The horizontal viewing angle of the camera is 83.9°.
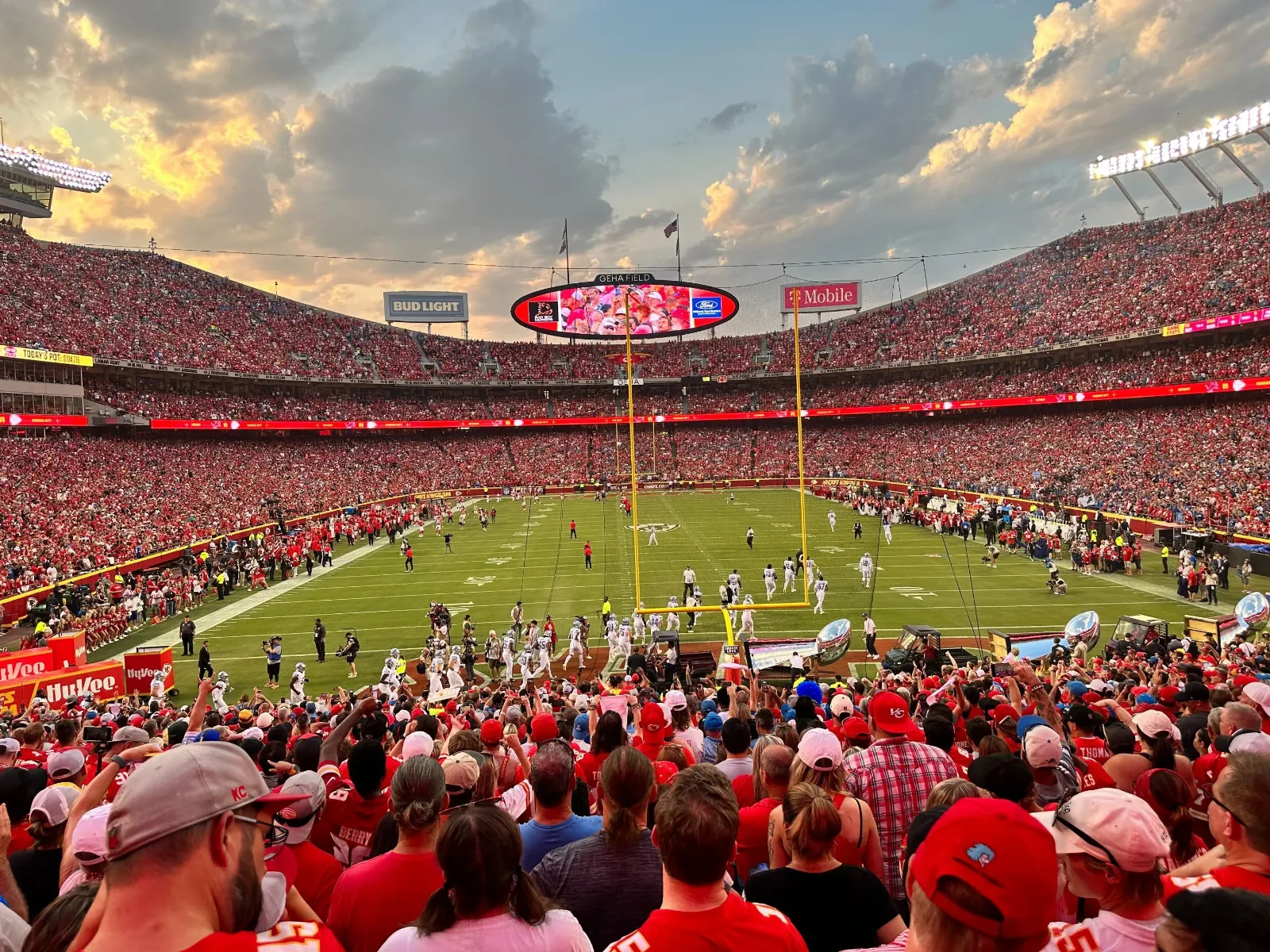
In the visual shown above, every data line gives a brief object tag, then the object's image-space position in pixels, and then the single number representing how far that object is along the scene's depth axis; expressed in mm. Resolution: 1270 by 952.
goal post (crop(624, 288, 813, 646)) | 17312
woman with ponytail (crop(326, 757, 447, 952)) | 2621
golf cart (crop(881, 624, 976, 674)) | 13461
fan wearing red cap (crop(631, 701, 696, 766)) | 5168
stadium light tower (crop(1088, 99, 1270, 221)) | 47250
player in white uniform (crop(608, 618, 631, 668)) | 17219
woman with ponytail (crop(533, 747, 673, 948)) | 2742
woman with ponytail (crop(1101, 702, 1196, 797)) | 4527
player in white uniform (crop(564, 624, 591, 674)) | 16844
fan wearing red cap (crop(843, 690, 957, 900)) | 3842
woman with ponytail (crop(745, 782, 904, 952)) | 2533
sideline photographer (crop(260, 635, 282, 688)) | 16422
